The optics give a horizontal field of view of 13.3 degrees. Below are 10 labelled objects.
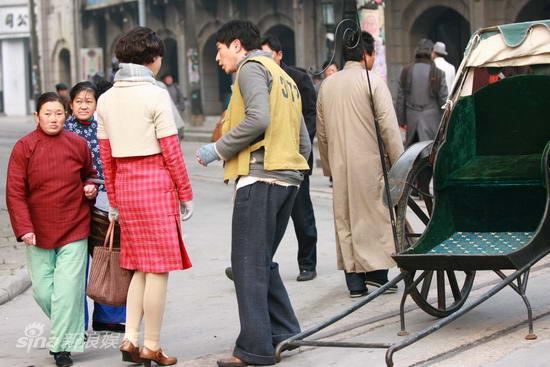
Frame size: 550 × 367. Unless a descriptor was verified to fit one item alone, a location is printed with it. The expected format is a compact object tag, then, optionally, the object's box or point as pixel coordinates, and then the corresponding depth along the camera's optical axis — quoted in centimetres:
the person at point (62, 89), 3358
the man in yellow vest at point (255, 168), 1171
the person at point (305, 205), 1711
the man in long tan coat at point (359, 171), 1534
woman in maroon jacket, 1241
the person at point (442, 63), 2755
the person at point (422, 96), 2600
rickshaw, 1342
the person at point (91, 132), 1367
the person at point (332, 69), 3089
